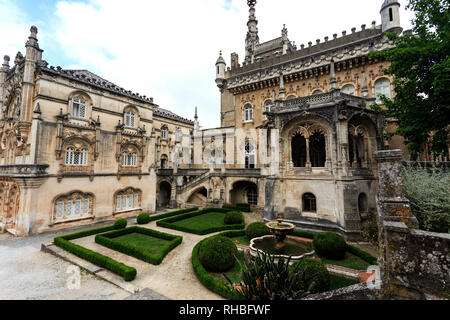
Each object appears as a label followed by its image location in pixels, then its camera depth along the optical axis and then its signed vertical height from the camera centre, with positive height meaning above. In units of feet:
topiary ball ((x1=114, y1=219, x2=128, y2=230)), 53.47 -12.36
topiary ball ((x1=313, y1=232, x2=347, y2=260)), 34.99 -12.19
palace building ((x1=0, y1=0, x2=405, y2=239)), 51.98 +9.55
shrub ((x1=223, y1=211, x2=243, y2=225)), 56.24 -11.77
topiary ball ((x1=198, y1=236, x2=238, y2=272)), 31.14 -12.18
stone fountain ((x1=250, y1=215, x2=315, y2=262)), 35.06 -13.17
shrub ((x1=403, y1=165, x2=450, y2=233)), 21.53 -2.79
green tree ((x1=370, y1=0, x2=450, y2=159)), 32.71 +17.82
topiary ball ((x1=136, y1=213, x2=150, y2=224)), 60.18 -12.44
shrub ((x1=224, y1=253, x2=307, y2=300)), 19.67 -10.94
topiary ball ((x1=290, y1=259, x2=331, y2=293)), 23.12 -11.40
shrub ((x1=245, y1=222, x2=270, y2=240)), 44.11 -11.87
